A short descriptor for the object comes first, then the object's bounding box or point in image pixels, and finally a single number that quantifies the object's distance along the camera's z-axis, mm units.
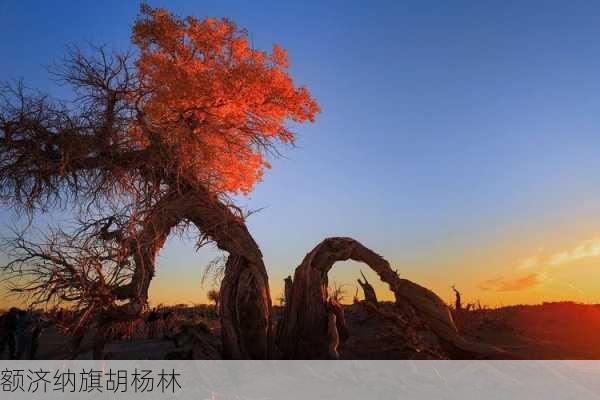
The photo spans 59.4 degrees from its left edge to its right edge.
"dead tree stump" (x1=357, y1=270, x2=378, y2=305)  13359
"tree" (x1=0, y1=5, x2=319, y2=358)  11062
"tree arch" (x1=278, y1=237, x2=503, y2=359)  12133
